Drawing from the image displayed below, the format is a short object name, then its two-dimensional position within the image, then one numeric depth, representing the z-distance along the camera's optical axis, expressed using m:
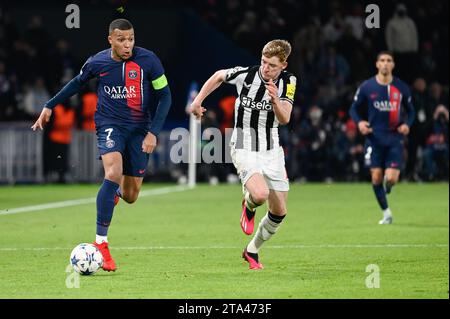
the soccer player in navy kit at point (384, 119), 17.64
